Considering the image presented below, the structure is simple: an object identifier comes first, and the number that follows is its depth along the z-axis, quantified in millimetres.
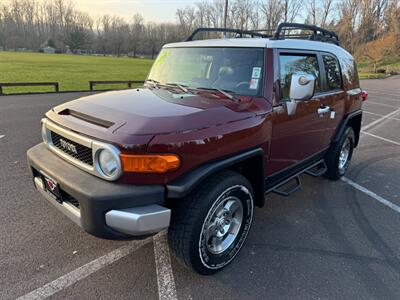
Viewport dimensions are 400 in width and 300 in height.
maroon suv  2158
